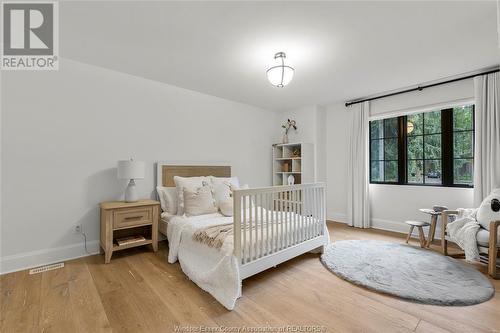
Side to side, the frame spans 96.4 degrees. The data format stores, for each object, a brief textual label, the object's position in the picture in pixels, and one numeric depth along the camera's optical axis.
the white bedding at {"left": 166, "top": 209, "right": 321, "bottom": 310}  1.85
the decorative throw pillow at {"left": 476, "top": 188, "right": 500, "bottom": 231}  2.38
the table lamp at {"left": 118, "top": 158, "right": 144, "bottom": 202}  2.71
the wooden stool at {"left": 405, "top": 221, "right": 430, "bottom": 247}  3.05
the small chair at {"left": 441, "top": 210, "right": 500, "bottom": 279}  2.18
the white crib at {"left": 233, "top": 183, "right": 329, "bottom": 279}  1.99
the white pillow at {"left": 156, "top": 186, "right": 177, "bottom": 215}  3.10
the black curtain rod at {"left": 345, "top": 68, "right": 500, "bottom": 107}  2.93
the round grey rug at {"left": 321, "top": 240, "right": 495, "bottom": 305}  1.90
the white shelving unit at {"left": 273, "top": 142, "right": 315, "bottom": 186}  4.43
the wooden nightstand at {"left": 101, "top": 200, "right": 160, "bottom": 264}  2.55
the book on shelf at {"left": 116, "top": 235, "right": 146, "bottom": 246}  2.69
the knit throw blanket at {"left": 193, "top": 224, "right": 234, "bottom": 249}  2.07
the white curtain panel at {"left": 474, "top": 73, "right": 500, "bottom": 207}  2.82
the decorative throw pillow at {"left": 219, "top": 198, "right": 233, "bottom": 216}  2.86
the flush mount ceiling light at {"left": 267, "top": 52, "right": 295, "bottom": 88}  2.40
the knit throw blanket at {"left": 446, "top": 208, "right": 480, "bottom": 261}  2.35
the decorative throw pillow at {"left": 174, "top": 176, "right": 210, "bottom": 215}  3.00
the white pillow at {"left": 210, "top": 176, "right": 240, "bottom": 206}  3.10
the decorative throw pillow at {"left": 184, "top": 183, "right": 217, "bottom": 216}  2.86
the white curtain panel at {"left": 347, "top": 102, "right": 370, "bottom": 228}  4.05
